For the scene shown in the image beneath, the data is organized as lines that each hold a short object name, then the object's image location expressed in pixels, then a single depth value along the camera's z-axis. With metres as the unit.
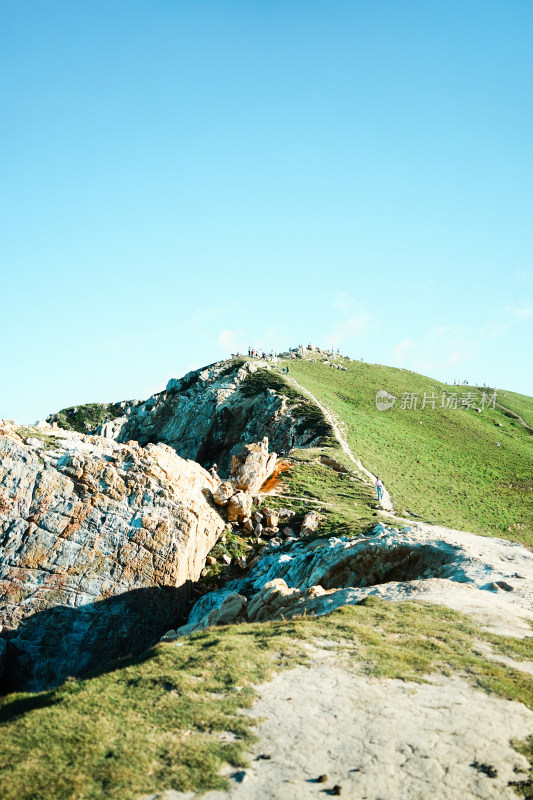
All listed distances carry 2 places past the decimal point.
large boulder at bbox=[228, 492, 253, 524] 36.97
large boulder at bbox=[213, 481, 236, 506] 37.16
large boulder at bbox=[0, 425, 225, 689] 25.22
